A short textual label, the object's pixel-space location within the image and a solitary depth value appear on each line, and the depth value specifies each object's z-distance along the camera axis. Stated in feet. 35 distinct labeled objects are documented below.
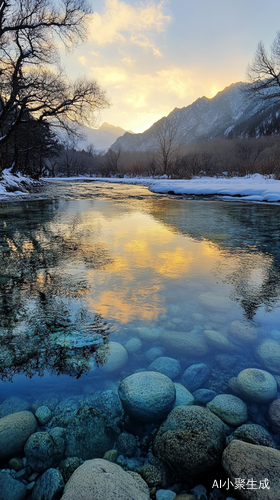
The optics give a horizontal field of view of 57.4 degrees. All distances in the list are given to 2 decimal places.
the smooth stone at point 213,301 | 7.36
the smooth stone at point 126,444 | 3.83
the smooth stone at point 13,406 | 4.23
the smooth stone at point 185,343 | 5.75
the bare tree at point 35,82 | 39.75
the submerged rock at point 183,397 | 4.54
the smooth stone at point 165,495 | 3.21
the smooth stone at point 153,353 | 5.60
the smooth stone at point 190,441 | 3.49
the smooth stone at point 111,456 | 3.71
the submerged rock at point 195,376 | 4.92
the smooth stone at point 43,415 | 4.14
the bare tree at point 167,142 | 83.82
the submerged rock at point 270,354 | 5.22
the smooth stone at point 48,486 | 3.17
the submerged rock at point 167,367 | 5.15
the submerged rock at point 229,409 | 4.23
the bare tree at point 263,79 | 58.44
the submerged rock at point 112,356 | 5.22
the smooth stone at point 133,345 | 5.74
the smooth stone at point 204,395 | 4.63
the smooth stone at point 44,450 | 3.55
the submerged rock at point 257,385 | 4.54
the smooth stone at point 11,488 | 3.13
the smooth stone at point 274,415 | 4.10
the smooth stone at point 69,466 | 3.46
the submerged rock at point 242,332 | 6.05
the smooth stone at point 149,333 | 6.11
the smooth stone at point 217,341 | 5.87
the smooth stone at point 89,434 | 3.80
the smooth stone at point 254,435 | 3.84
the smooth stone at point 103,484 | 2.95
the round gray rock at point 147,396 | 4.30
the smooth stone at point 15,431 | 3.67
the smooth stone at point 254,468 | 3.07
